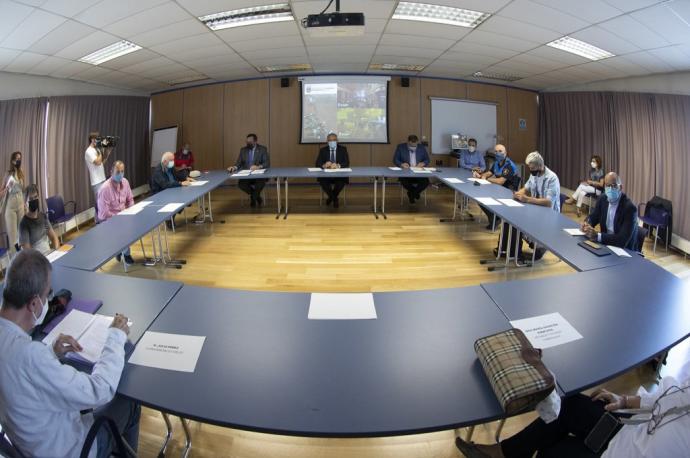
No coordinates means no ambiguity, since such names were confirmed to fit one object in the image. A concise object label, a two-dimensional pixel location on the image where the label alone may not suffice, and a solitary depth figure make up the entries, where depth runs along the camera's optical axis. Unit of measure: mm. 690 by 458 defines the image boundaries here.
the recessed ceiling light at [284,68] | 7070
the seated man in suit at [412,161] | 6934
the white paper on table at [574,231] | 3068
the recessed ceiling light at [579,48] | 4461
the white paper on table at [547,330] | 1543
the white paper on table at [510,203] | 4089
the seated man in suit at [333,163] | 6855
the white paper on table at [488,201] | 4188
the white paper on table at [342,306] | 1765
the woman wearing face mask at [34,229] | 3496
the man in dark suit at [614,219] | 2920
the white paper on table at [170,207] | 3892
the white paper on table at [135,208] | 3830
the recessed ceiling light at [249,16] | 3774
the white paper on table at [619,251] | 2543
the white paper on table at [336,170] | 6469
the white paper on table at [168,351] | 1397
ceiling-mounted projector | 3346
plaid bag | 1154
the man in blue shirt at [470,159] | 7221
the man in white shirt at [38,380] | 1113
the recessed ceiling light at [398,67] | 7180
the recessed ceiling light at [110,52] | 4477
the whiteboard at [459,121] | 8828
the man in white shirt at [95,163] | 5434
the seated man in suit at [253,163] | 6949
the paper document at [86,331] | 1432
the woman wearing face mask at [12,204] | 4078
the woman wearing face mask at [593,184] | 6332
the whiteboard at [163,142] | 8648
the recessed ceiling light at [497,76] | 7381
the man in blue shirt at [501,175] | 5652
